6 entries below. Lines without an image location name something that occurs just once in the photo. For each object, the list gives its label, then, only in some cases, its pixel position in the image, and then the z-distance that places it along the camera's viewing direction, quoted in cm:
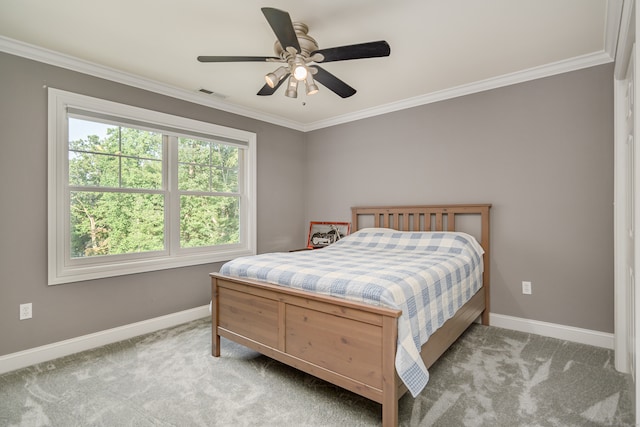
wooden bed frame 162
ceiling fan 179
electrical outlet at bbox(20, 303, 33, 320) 240
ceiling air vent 330
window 261
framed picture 431
